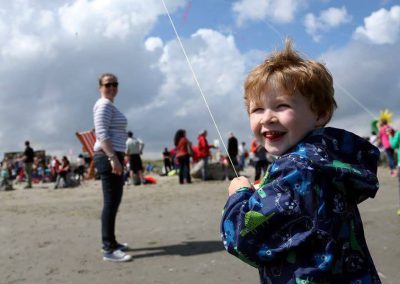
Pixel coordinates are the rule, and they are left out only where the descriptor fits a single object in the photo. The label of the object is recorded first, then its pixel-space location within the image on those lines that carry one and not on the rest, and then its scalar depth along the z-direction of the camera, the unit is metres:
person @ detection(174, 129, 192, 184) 14.20
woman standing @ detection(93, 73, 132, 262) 4.60
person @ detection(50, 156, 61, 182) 21.84
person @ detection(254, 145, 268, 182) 13.77
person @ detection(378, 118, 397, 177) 14.58
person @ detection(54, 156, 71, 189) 16.65
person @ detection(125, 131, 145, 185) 14.41
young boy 1.56
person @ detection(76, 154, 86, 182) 22.02
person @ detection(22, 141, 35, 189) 16.66
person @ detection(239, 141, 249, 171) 23.10
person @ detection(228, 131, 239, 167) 15.03
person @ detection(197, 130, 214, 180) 14.90
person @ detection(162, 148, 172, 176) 22.89
